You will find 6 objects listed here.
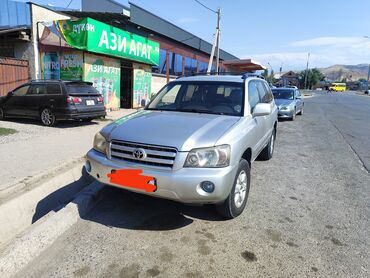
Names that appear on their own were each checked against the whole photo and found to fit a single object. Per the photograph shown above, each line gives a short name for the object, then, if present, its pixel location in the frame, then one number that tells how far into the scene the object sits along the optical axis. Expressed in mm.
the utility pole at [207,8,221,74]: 22359
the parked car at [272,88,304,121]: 15258
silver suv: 3488
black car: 9945
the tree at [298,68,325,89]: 106625
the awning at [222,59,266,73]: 36750
